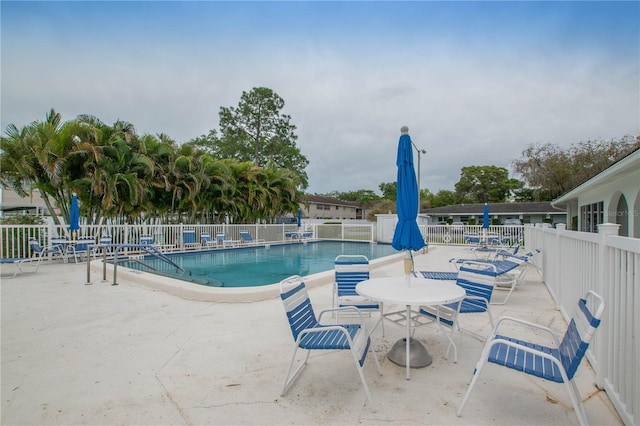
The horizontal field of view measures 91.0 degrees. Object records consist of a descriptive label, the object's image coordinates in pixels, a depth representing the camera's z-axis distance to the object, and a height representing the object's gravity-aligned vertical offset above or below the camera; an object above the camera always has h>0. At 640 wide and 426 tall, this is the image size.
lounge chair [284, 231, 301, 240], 19.70 -1.45
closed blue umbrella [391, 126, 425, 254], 3.57 +0.17
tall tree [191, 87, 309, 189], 28.94 +7.53
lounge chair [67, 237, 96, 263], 10.04 -1.23
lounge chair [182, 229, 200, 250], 14.14 -1.23
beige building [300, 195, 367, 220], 46.97 +0.48
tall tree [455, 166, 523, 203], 50.28 +4.59
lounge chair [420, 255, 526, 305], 5.44 -1.13
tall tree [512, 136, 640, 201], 27.48 +4.83
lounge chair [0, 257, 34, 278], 7.52 -1.50
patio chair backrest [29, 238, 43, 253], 8.42 -0.94
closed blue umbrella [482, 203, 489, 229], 15.66 -0.41
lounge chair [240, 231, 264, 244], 16.97 -1.41
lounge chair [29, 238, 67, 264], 9.50 -1.21
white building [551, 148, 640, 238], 6.58 +0.47
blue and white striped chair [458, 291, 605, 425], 1.86 -0.99
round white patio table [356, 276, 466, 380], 2.77 -0.78
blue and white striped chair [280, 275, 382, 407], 2.42 -1.03
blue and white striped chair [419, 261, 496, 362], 3.43 -1.06
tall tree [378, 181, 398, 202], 66.68 +5.00
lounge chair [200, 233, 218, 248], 14.58 -1.32
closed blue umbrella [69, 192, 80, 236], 9.25 -0.11
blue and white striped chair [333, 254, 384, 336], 4.36 -0.89
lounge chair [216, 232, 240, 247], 15.51 -1.44
